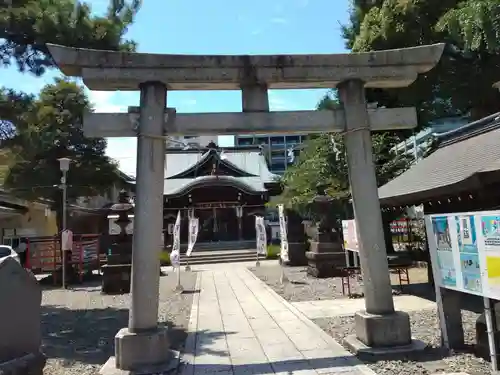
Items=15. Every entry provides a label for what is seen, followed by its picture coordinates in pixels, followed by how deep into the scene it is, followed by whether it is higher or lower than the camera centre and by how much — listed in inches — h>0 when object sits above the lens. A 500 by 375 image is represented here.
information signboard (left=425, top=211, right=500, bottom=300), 179.3 -3.7
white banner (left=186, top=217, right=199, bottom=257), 646.5 +35.9
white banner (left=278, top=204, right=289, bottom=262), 567.5 +15.4
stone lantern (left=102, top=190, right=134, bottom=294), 542.0 -3.2
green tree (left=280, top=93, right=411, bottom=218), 676.1 +124.9
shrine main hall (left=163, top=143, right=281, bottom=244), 1126.4 +150.3
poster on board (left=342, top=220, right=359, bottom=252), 449.7 +13.2
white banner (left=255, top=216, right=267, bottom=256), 682.2 +23.7
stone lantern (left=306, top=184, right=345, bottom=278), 590.6 +2.1
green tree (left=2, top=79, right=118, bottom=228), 717.3 +174.5
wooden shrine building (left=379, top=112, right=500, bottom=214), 278.4 +51.8
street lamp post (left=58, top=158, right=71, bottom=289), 590.2 +88.2
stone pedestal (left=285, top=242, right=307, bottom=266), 790.5 -8.7
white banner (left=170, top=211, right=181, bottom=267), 544.7 +8.5
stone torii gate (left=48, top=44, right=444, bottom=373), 224.4 +73.0
